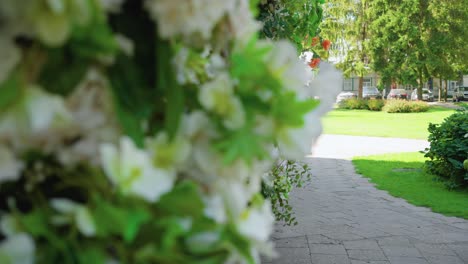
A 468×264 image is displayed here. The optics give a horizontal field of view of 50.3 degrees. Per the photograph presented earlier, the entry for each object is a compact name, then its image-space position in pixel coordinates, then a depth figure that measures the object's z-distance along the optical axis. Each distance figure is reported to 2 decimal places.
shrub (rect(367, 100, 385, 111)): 30.23
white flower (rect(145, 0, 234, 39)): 0.60
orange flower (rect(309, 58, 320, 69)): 3.35
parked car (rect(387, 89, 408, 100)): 41.31
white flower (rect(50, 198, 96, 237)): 0.56
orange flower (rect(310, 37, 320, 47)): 4.66
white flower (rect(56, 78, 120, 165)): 0.59
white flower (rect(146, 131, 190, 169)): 0.64
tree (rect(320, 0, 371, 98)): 32.56
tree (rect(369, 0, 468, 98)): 32.44
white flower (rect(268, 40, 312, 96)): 0.76
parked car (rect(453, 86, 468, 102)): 42.31
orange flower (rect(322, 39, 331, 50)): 4.88
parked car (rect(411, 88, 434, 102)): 42.42
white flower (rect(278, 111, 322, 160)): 0.75
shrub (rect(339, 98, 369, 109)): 31.22
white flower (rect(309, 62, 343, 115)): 0.97
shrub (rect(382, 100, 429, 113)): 28.14
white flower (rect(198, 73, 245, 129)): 0.67
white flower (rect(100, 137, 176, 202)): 0.58
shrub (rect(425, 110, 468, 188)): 8.02
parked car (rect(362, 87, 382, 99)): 42.89
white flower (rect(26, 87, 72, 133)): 0.54
